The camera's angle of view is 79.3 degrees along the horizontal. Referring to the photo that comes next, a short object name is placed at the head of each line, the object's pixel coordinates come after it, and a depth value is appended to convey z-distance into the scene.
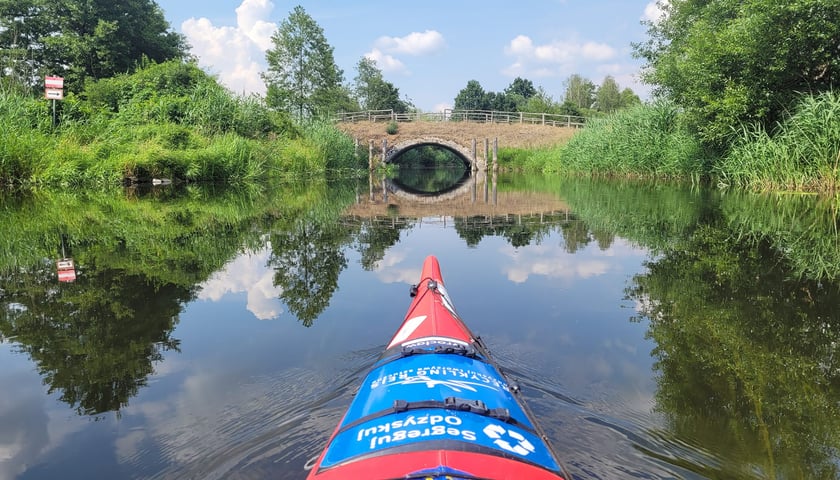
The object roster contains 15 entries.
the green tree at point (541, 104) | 52.25
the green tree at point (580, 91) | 60.91
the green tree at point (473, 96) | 82.12
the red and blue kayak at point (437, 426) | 1.41
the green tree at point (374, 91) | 59.09
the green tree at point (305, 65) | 42.56
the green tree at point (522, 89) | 84.75
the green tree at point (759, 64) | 11.13
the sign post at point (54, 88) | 13.04
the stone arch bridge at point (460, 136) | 32.53
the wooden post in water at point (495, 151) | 31.68
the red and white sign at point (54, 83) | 12.96
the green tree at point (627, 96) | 54.56
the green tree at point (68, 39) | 29.52
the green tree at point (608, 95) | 57.22
